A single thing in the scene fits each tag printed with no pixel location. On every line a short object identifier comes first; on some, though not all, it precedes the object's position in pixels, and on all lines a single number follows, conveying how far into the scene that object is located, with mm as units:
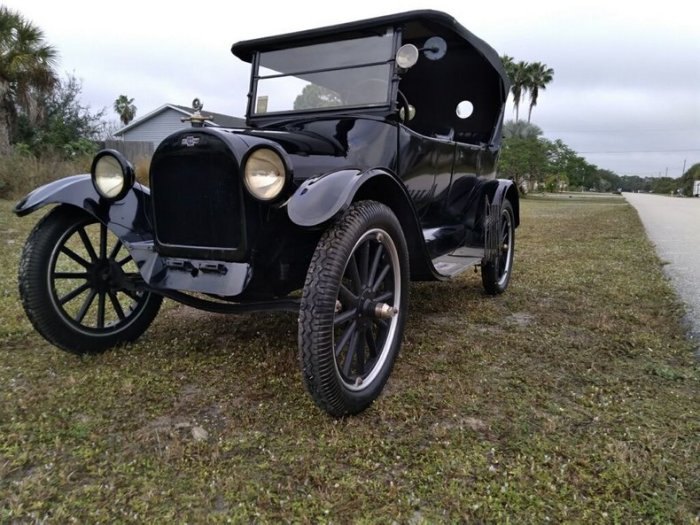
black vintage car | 2109
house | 22784
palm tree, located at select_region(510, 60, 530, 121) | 41906
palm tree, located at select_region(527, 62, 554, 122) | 43250
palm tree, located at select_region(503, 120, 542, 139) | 38344
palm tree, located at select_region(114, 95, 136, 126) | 36406
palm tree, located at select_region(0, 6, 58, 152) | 13273
